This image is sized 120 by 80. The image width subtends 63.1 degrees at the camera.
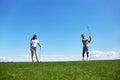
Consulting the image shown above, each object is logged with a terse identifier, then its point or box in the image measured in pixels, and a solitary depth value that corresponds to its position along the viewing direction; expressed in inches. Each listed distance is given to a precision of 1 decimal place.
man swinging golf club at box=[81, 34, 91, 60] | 428.3
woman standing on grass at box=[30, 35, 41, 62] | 406.8
